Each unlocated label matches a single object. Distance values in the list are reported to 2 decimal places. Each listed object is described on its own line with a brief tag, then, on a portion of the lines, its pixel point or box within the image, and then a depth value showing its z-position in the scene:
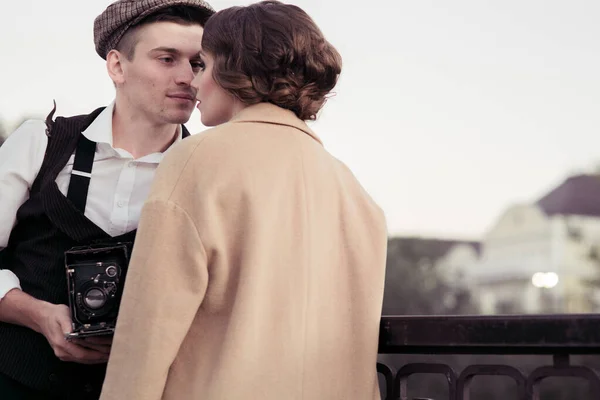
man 2.52
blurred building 48.31
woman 2.00
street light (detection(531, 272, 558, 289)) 46.78
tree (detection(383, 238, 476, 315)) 48.38
